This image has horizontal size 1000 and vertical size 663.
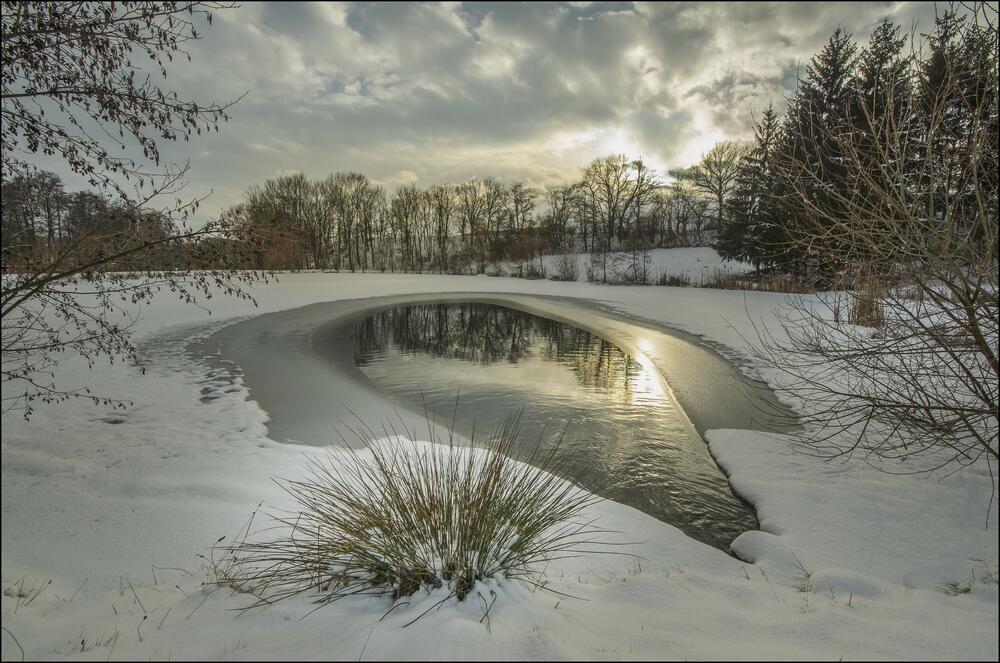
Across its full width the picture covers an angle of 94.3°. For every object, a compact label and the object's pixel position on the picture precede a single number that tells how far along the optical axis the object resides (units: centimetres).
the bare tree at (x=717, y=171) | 4704
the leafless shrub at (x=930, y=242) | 353
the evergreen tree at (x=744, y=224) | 2483
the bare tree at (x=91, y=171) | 369
